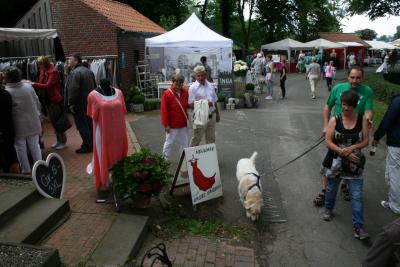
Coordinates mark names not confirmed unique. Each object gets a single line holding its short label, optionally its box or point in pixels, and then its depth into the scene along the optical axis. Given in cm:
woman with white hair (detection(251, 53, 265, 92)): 1977
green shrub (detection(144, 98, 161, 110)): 1507
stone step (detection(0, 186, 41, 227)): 455
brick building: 1517
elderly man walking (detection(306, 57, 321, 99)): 1759
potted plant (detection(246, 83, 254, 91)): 1716
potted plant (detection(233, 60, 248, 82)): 1958
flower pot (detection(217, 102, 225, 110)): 1501
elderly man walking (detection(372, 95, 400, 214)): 535
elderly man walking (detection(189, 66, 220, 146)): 693
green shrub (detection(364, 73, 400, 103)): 1471
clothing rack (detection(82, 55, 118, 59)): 1295
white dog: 534
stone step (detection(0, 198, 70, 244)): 424
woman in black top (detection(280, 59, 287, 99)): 1717
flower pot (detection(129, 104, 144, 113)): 1462
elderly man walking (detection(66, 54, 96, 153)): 798
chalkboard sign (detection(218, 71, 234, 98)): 1534
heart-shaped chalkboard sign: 512
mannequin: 554
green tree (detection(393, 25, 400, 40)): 9025
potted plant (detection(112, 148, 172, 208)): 513
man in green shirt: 543
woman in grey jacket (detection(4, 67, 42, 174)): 612
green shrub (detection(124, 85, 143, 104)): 1490
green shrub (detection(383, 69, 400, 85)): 2202
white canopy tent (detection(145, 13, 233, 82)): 1583
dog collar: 539
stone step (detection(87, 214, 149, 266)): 420
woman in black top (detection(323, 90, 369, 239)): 491
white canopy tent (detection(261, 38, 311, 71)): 3503
